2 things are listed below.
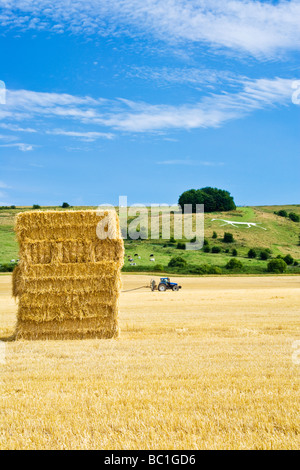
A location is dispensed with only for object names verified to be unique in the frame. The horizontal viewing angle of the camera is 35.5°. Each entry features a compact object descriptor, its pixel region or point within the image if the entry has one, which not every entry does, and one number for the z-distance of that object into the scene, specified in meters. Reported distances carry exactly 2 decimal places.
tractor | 41.53
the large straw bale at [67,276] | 13.55
